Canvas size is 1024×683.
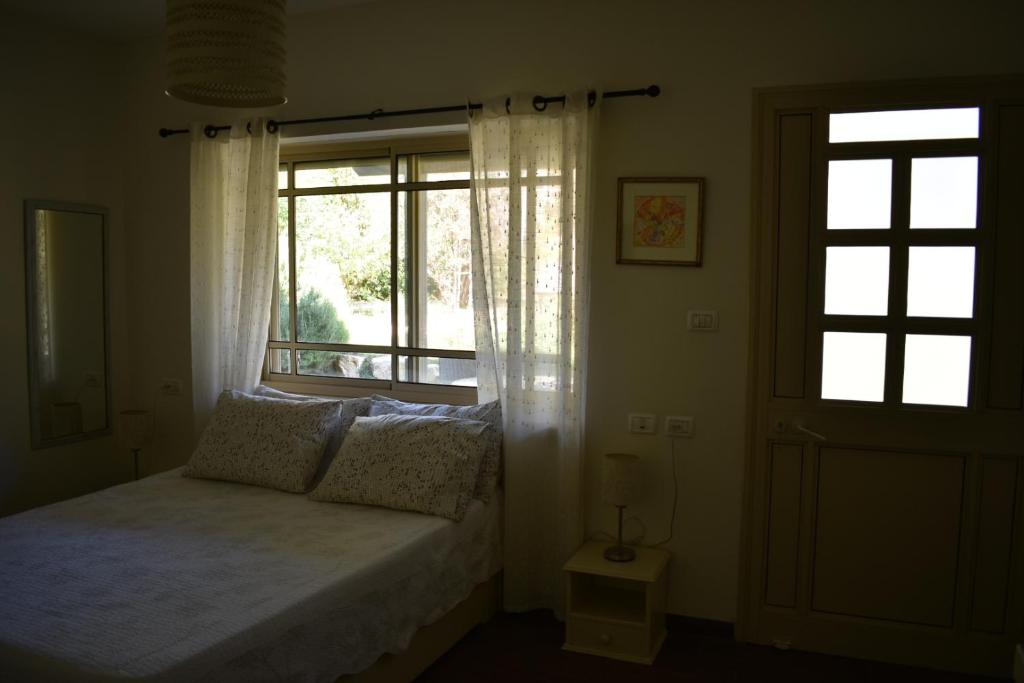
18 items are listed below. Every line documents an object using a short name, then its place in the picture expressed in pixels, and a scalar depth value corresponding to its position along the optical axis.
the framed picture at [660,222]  3.18
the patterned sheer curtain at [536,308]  3.25
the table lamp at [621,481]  3.12
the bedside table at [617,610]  3.01
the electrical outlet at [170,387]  4.35
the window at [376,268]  3.78
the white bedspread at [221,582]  1.96
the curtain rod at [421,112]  3.18
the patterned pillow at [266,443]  3.33
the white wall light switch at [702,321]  3.18
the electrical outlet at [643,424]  3.30
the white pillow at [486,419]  3.28
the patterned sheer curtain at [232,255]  3.93
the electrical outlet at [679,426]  3.25
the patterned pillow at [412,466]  3.01
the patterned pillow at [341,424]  3.45
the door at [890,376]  2.84
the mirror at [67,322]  3.99
